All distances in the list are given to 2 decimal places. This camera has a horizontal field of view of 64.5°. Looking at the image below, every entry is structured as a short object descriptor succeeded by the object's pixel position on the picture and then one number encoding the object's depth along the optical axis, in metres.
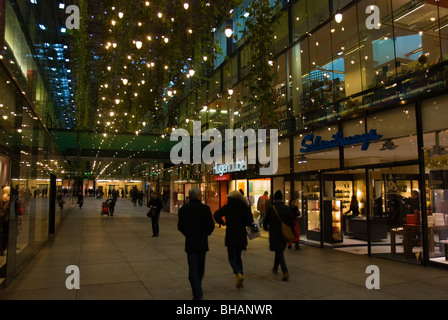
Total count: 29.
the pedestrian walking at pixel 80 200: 33.46
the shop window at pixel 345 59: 11.26
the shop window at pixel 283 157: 13.76
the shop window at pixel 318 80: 12.30
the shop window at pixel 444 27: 8.38
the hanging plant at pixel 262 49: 8.55
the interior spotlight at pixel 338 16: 10.00
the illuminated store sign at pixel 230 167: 16.92
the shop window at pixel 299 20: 13.41
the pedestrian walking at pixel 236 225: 6.45
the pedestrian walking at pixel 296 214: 10.68
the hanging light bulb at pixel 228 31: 8.03
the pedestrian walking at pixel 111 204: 23.53
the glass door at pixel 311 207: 12.23
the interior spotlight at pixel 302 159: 12.69
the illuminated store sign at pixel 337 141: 9.97
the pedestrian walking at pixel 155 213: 13.84
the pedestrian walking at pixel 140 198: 37.84
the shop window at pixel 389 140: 9.02
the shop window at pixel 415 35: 8.84
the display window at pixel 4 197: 6.75
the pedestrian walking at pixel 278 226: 7.08
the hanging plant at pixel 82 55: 10.63
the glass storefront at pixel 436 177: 8.42
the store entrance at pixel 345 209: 12.10
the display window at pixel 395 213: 8.99
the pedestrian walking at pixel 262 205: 13.95
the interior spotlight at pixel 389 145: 9.49
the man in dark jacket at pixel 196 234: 5.68
